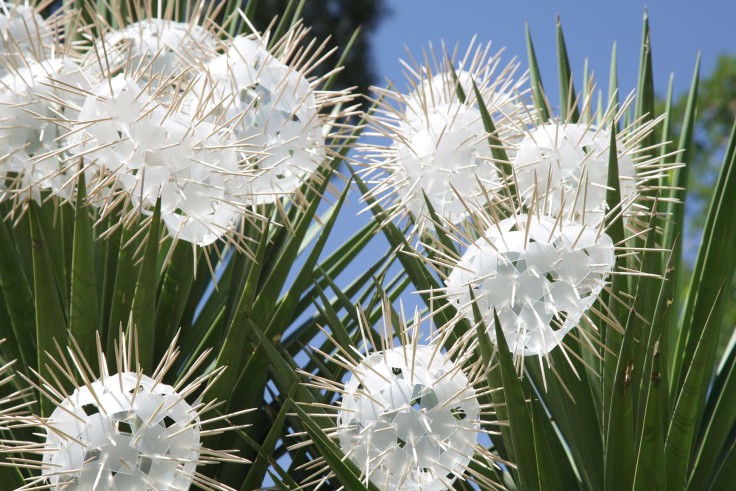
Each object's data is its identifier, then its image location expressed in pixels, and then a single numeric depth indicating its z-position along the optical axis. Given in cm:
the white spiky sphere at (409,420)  292
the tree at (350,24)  1368
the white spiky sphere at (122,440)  288
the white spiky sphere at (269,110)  315
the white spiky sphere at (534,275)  291
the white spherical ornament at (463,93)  326
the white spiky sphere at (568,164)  313
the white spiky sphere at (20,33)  331
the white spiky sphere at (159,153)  300
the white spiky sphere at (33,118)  320
